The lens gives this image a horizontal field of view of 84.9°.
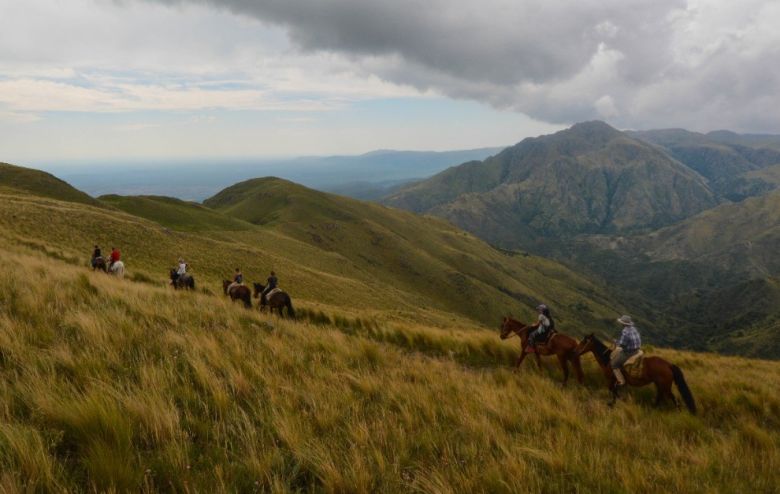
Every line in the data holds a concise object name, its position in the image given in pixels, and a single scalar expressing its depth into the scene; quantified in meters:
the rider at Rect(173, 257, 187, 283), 21.21
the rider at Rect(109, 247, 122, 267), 21.83
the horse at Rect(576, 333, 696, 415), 9.95
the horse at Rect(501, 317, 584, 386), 12.33
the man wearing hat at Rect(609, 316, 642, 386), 11.11
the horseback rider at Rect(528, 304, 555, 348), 13.07
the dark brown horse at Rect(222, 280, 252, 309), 19.45
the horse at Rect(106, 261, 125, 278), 21.40
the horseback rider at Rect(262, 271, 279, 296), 18.61
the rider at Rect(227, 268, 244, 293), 20.01
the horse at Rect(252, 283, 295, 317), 18.73
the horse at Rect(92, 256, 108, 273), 22.53
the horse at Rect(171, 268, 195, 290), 20.75
